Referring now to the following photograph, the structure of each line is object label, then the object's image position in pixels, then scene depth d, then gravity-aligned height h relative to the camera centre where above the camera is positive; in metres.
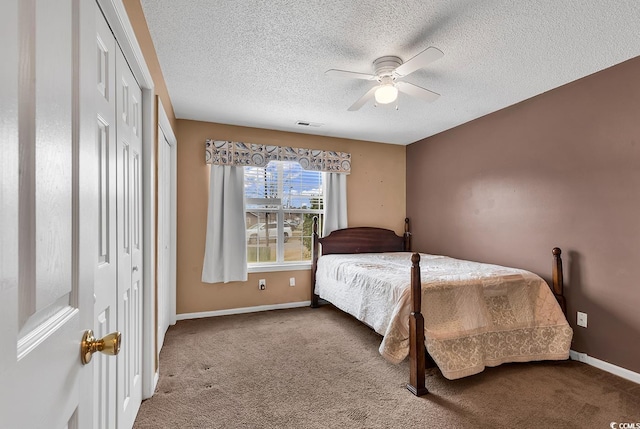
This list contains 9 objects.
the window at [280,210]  4.20 +0.07
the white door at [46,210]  0.41 +0.01
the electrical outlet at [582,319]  2.69 -0.89
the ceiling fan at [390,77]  2.20 +1.00
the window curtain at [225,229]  3.83 -0.16
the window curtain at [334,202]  4.46 +0.19
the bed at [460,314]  2.26 -0.78
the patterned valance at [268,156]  3.86 +0.78
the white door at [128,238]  1.54 -0.12
